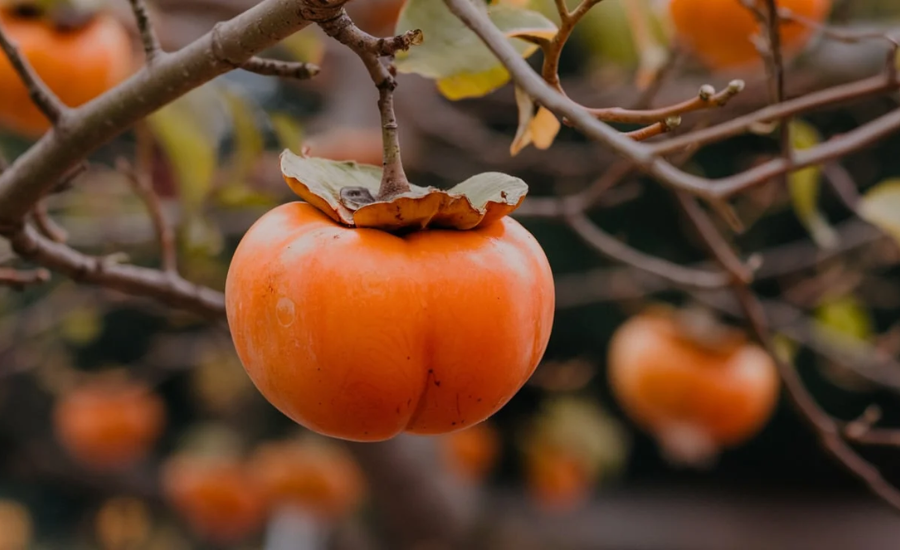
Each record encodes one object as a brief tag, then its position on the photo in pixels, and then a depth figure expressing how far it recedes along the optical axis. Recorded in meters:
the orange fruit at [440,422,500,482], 1.82
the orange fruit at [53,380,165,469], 2.16
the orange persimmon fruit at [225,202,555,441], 0.51
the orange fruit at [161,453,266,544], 2.28
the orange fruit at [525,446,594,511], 2.11
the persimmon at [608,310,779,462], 1.35
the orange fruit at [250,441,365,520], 2.14
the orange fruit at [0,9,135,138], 0.84
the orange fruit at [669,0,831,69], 0.80
